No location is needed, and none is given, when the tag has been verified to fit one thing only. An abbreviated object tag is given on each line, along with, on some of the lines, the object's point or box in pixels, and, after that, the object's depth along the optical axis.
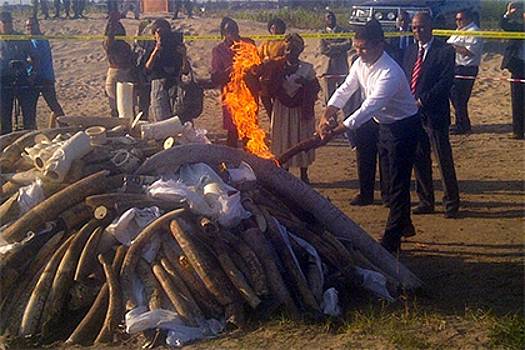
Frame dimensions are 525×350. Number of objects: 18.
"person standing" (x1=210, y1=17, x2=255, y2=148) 9.88
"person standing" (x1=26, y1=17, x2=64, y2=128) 13.30
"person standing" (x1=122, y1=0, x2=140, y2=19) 37.71
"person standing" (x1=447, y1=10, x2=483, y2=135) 13.74
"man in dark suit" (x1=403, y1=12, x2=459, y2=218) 8.84
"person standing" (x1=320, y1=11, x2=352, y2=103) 15.77
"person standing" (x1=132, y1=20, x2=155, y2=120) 12.26
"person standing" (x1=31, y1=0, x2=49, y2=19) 34.69
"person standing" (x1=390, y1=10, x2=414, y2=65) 12.33
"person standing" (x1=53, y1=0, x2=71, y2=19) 35.38
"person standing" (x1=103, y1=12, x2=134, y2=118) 13.02
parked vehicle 17.06
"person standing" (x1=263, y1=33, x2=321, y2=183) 9.64
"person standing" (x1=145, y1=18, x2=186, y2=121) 10.48
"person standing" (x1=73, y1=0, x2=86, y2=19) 35.94
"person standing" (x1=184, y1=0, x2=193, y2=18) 35.62
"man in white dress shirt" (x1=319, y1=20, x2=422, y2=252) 7.18
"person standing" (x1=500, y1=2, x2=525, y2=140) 13.08
